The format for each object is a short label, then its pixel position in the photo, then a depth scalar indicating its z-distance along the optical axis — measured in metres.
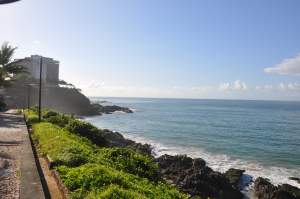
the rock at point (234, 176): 15.90
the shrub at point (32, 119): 18.43
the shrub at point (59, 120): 18.10
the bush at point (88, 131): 14.79
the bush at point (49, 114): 20.87
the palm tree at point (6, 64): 26.41
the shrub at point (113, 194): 4.98
